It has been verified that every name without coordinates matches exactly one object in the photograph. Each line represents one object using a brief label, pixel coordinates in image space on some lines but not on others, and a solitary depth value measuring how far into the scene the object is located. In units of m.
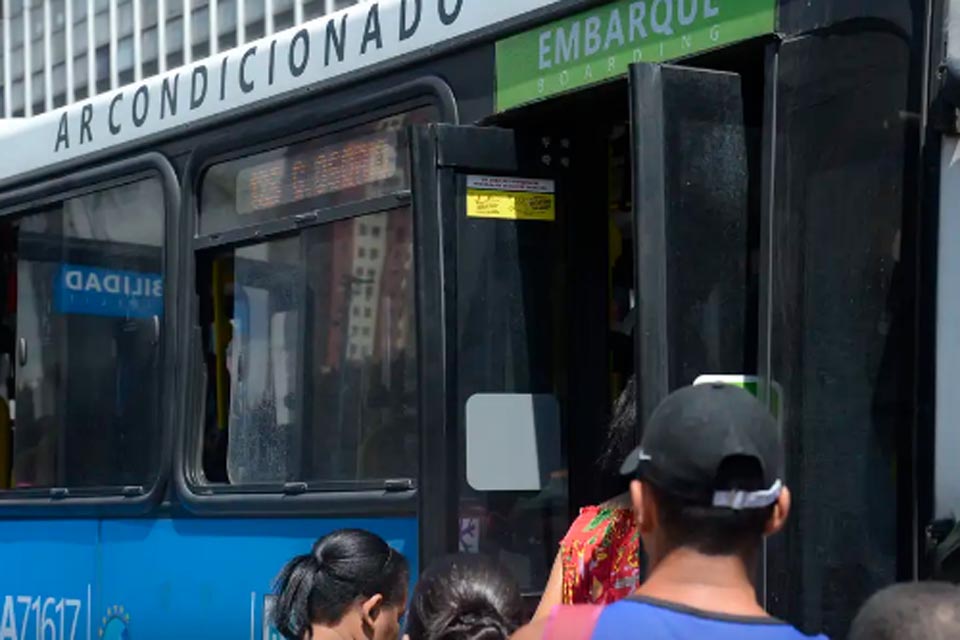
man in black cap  3.91
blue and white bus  6.02
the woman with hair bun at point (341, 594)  6.17
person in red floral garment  6.15
